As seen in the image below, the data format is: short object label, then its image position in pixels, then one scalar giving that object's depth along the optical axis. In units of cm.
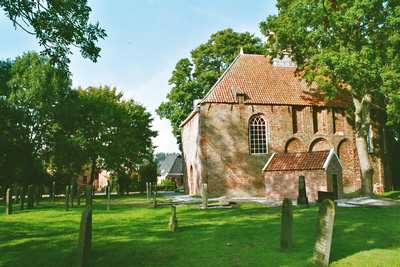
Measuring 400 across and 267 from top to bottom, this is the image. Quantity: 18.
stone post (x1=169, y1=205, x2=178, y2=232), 1165
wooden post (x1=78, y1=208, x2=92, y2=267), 631
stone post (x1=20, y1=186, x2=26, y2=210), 2178
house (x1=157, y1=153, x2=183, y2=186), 6962
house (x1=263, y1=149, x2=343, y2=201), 2393
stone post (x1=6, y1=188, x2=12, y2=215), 1909
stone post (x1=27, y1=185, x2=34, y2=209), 2273
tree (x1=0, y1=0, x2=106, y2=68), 754
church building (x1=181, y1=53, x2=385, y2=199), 2945
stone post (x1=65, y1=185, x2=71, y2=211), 2040
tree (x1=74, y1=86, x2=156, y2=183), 3866
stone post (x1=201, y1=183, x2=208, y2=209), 1983
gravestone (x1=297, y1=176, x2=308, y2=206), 2022
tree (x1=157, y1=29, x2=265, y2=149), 3850
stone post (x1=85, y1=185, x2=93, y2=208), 1908
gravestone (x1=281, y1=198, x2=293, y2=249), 869
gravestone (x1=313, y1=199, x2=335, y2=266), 738
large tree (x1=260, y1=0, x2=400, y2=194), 2141
